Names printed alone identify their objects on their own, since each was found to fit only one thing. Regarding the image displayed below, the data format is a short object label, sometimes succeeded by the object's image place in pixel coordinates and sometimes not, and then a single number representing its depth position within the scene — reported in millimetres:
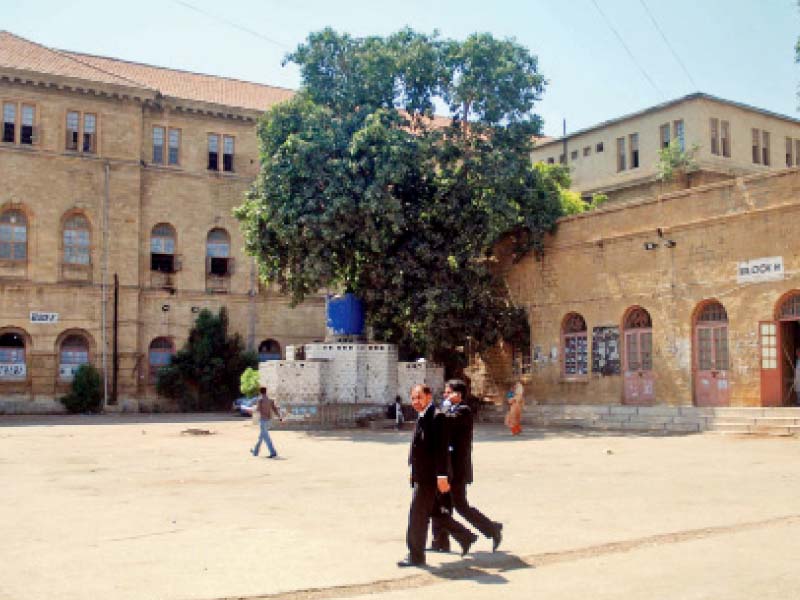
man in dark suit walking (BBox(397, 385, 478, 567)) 7716
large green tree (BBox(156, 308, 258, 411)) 38688
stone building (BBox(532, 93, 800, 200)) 39375
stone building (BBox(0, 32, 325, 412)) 36688
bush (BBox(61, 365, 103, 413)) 36250
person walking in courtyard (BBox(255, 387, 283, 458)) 17406
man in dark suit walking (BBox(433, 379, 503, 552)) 8094
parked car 33756
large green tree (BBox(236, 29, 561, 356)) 25656
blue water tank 27250
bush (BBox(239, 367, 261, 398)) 31422
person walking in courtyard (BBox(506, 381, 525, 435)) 22875
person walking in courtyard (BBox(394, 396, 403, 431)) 25595
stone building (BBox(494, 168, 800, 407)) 22141
